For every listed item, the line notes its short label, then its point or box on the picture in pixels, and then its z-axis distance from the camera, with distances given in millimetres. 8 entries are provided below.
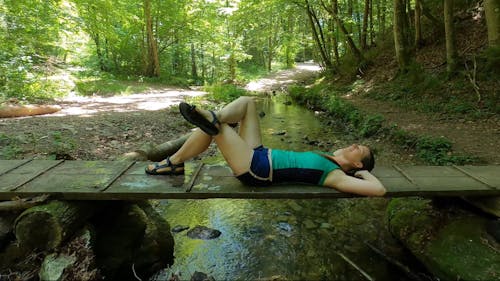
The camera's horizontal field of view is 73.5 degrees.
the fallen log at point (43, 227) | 3191
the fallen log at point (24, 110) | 8844
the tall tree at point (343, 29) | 16769
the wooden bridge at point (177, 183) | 3486
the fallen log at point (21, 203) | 3314
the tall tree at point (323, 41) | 19722
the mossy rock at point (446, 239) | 3391
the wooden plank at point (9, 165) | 4031
